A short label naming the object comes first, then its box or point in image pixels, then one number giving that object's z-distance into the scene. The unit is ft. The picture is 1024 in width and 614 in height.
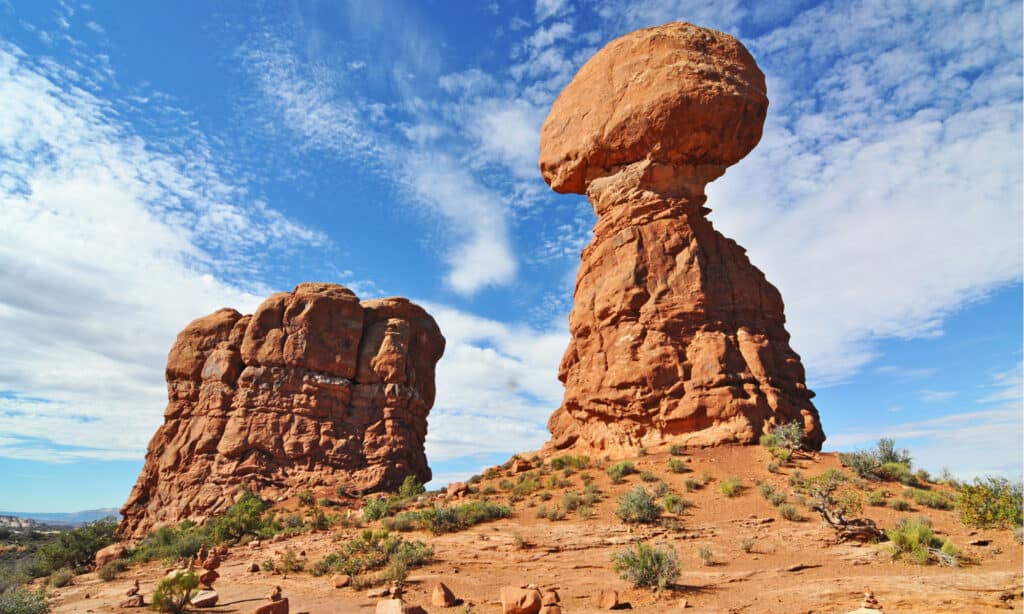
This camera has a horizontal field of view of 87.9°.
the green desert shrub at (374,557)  42.63
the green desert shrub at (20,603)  29.81
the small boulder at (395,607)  26.11
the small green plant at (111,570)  60.08
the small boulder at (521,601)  28.30
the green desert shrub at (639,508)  48.29
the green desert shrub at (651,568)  33.24
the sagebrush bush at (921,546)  34.63
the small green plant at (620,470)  60.49
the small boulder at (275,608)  28.48
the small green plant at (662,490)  53.67
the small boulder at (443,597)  32.24
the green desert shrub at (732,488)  52.54
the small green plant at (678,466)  59.26
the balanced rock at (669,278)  67.26
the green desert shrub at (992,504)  42.34
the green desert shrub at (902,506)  49.06
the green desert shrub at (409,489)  81.52
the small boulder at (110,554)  71.97
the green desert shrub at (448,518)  52.90
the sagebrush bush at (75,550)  77.51
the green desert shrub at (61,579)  59.63
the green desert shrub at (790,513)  46.41
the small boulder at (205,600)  34.60
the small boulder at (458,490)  68.39
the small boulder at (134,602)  37.93
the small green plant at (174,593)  32.45
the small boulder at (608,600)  30.42
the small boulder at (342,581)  39.63
